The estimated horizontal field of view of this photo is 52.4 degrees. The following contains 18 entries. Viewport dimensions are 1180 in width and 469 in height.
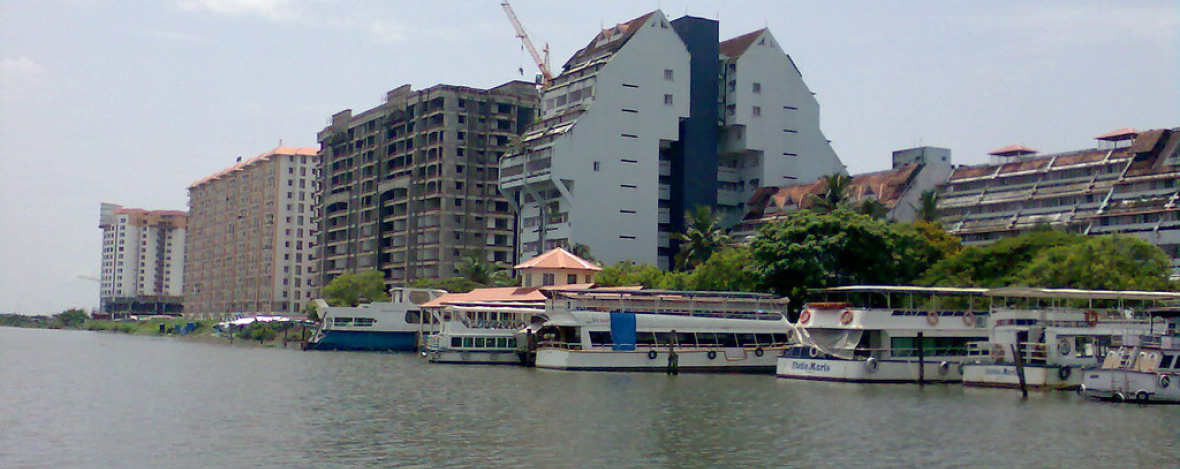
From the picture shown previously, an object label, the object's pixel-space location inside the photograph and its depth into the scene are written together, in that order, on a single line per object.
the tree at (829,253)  77.62
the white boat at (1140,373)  49.41
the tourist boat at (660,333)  71.12
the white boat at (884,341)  62.84
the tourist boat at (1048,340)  57.47
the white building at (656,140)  122.50
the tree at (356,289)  146.50
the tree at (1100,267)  71.00
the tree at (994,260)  81.06
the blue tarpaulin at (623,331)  71.62
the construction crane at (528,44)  168.38
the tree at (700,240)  112.88
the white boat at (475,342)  80.88
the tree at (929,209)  107.44
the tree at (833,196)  104.94
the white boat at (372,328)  110.44
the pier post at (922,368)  62.95
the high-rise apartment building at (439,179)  155.38
